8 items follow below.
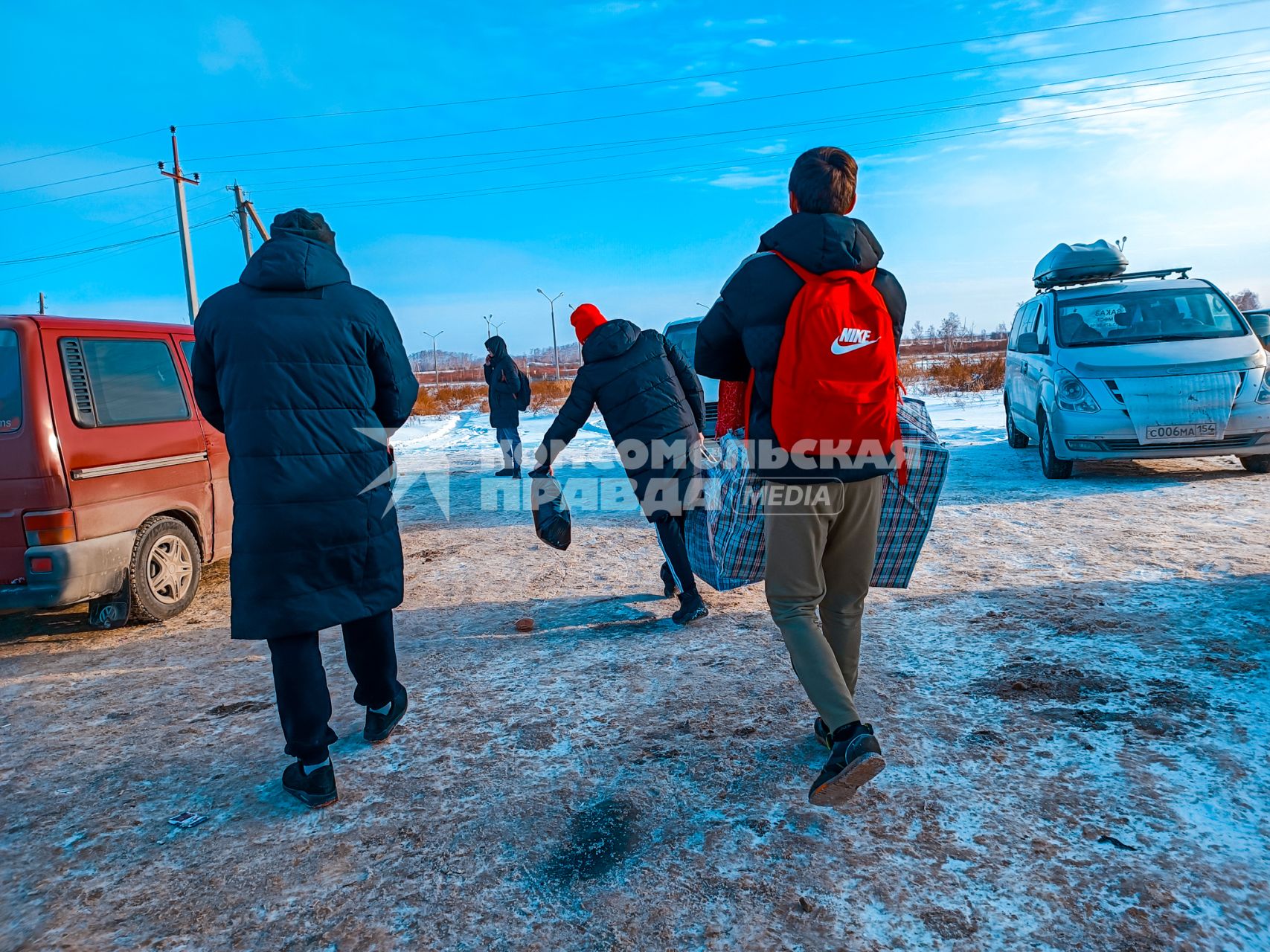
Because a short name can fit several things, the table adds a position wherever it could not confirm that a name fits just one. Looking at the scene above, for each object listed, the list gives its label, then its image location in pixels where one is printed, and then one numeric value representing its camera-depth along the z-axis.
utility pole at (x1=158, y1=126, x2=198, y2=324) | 26.12
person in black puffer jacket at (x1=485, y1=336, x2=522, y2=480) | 11.40
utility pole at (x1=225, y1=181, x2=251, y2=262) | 28.52
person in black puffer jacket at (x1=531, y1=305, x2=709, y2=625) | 4.48
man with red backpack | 2.47
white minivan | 7.39
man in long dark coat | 2.66
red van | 4.21
